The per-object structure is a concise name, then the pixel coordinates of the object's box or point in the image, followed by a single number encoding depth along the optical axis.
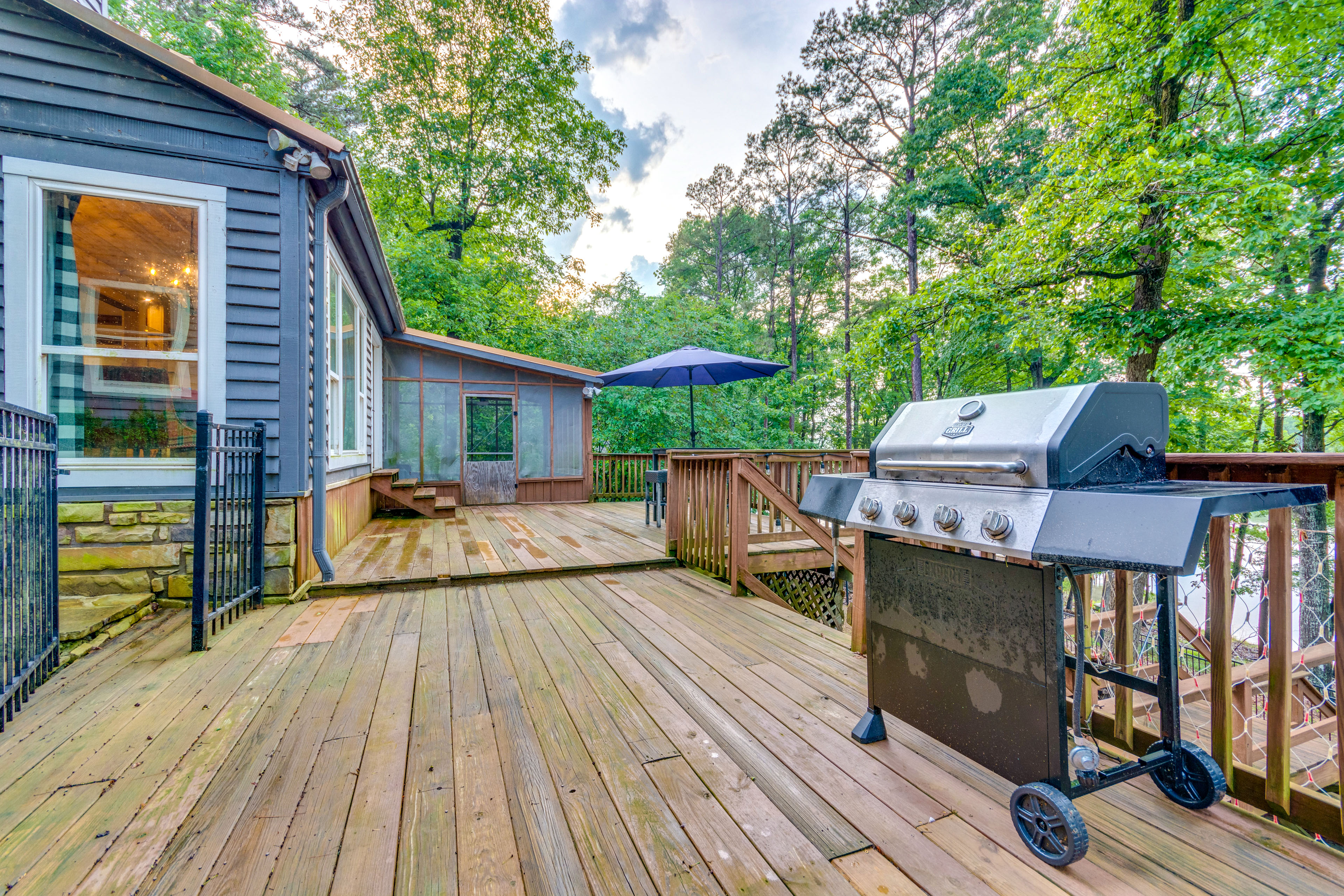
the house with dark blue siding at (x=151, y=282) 2.99
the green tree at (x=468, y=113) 12.45
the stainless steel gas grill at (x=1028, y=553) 1.08
